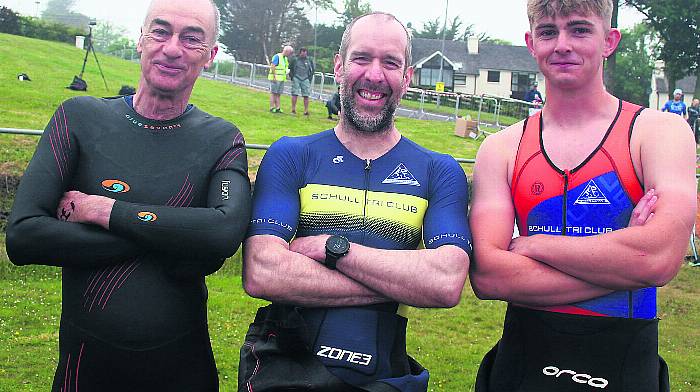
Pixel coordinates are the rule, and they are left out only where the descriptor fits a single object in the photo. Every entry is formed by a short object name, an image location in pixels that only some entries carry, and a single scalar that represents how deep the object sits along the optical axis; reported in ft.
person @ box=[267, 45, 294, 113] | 70.44
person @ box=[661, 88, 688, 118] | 88.73
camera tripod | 69.19
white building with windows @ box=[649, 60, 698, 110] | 262.06
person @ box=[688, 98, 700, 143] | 96.36
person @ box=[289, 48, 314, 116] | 69.15
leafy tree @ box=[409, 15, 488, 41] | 300.61
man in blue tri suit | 10.19
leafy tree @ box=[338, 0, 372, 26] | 264.68
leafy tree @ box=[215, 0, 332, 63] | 230.89
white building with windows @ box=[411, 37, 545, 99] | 242.37
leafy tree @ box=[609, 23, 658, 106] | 271.90
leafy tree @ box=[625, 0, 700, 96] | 145.38
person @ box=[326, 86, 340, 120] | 69.20
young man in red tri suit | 10.19
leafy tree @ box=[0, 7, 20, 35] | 120.88
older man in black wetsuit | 10.14
